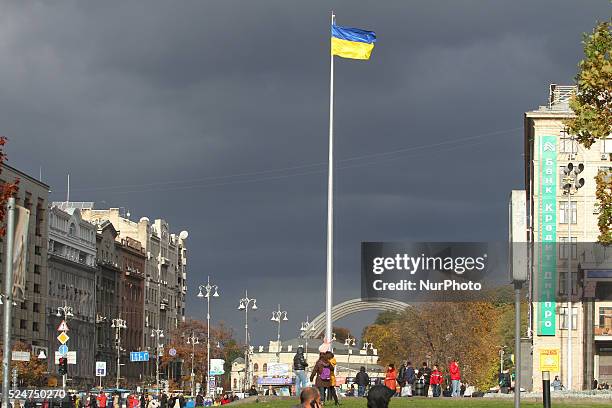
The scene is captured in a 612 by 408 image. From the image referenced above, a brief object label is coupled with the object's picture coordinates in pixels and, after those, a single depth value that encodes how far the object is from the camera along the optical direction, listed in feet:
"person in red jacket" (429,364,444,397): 215.63
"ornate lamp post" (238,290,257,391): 448.29
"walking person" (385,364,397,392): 160.26
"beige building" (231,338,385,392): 568.20
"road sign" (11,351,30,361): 176.20
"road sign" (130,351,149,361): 520.01
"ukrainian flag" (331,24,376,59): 192.65
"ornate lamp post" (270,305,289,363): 514.35
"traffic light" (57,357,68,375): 238.89
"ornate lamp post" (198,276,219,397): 502.79
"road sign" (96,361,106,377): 406.41
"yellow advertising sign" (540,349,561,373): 334.09
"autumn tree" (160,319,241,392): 628.49
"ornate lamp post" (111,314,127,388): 569.43
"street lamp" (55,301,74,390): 491.43
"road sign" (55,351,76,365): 364.19
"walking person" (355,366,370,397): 192.73
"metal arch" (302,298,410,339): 631.97
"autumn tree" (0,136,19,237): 111.55
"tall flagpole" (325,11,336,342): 176.77
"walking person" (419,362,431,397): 208.23
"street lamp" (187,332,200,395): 597.93
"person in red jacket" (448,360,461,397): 205.05
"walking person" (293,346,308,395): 155.63
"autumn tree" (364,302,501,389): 415.03
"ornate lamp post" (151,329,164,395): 616.47
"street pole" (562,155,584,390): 391.24
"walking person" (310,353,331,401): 141.49
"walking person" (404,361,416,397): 195.00
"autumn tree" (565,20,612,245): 100.94
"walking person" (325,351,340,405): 140.05
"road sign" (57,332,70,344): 259.58
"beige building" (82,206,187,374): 634.84
